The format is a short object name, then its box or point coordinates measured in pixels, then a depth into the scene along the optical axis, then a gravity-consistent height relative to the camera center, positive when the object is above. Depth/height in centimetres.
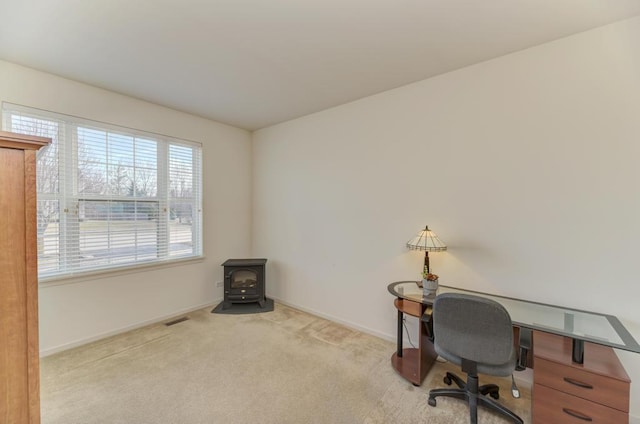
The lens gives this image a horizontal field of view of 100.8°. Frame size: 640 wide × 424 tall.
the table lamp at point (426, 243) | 243 -33
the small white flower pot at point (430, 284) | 242 -69
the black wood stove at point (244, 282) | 385 -108
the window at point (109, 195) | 267 +17
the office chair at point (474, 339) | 164 -85
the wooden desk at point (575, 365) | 150 -96
